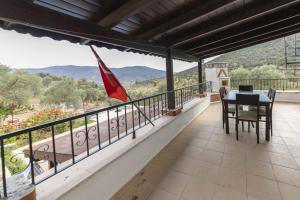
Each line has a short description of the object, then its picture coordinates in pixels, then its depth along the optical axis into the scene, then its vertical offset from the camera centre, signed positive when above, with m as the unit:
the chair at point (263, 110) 2.72 -0.40
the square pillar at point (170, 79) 2.94 +0.37
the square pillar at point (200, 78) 4.94 +0.62
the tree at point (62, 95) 6.82 +0.19
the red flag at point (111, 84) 1.49 +0.16
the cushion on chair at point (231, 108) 3.11 -0.37
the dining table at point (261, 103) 2.48 -0.21
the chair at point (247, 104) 2.45 -0.28
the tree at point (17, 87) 6.14 +0.64
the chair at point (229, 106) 3.11 -0.33
